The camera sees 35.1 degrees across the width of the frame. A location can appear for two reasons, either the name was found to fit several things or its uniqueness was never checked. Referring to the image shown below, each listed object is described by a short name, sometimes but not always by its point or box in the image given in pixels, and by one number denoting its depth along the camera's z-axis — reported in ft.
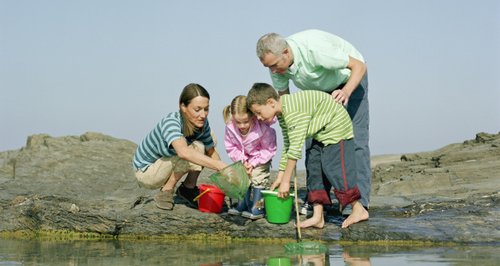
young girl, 23.26
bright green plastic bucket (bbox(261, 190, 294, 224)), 22.63
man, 22.21
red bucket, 24.36
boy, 21.65
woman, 22.86
